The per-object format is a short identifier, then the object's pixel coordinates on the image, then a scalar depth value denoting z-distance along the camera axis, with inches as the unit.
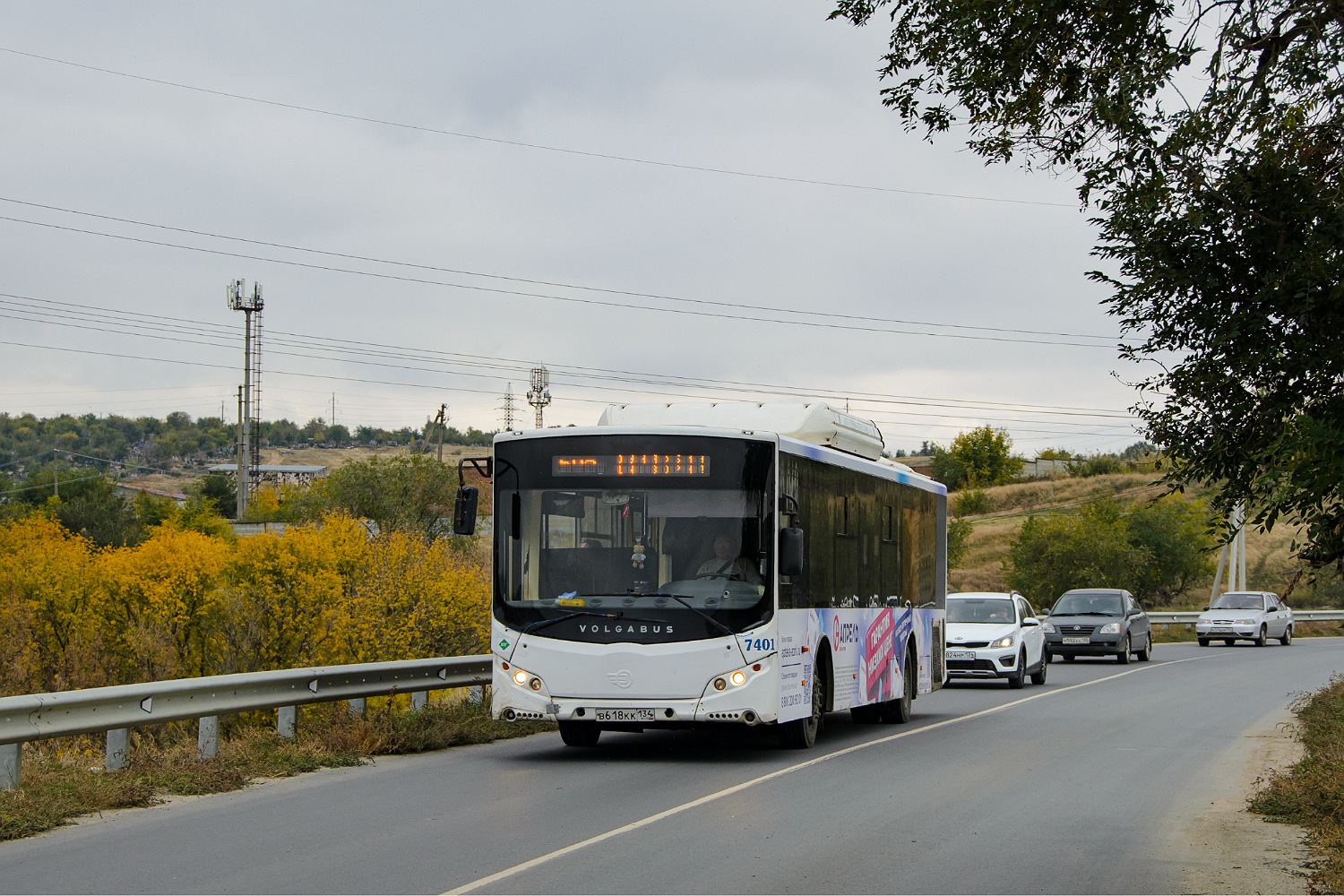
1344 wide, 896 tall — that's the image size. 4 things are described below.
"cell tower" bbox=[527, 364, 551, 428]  3690.9
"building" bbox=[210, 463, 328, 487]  6305.1
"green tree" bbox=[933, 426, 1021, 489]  5172.2
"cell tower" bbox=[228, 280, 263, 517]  3112.7
